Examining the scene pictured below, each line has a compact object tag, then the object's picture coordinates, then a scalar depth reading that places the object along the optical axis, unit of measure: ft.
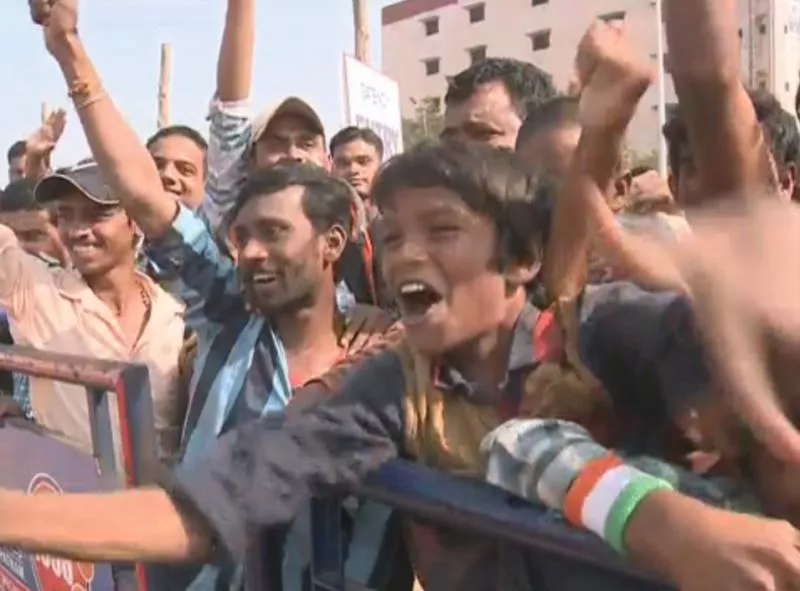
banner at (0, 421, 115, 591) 8.80
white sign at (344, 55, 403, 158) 22.34
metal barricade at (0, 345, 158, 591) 7.76
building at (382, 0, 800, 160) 142.00
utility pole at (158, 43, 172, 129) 47.21
